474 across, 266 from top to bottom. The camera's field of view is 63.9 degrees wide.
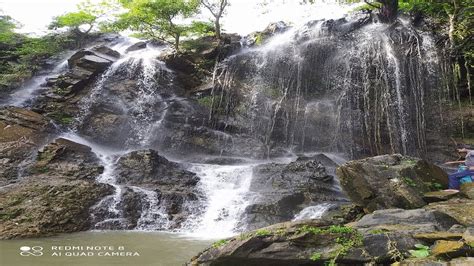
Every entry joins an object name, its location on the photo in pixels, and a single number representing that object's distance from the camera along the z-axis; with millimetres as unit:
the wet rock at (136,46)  22080
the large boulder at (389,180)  6648
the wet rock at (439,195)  6355
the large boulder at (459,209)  5031
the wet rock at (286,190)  9094
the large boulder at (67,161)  11344
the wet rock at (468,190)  6406
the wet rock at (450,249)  3611
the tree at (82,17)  21453
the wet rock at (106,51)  20047
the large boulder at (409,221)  4617
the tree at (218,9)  19109
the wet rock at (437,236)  4043
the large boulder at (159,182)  9750
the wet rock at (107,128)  15625
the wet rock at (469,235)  3779
